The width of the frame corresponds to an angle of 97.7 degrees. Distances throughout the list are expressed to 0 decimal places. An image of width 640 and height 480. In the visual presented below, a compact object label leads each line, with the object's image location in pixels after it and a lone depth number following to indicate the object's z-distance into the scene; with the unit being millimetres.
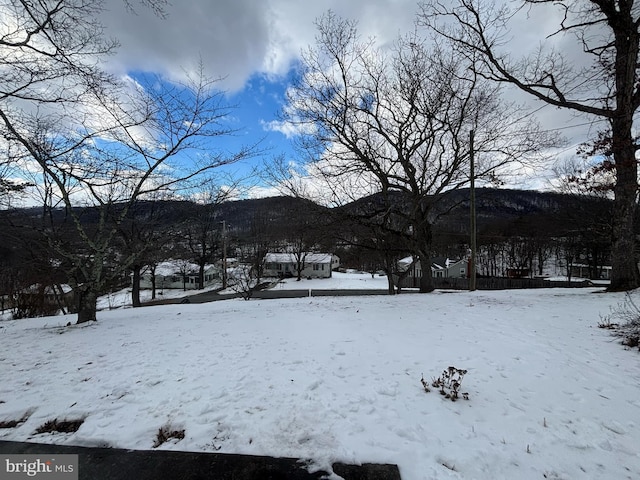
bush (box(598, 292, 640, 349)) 4121
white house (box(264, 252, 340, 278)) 42344
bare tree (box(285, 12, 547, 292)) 11045
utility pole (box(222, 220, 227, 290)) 22972
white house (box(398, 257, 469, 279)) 43594
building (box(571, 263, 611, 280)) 39188
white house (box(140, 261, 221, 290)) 36125
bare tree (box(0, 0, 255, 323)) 4637
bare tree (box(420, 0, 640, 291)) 7745
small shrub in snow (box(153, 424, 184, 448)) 2207
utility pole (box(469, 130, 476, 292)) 11380
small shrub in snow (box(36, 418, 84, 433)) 2369
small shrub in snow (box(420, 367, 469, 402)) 2809
